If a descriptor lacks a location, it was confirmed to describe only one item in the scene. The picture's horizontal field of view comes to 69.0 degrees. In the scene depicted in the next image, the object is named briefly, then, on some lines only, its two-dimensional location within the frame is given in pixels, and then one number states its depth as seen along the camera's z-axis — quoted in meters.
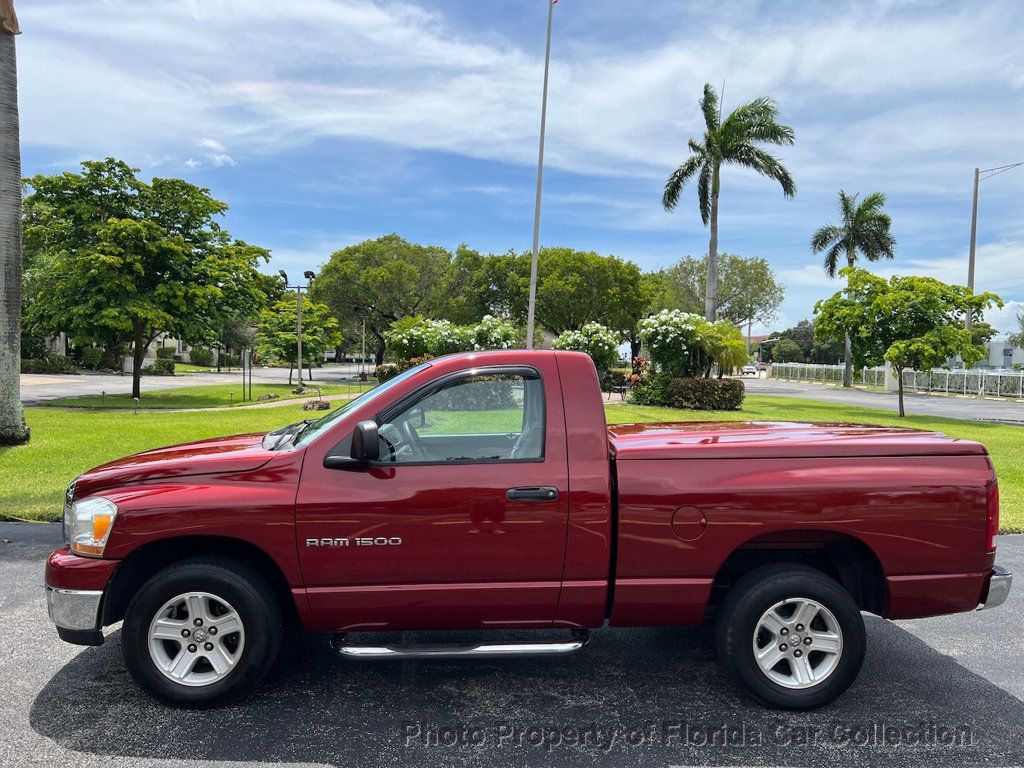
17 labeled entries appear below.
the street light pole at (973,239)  32.44
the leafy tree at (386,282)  52.72
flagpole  21.77
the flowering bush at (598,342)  26.31
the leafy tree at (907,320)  24.34
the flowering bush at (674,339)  24.09
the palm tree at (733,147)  32.16
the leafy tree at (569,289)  51.59
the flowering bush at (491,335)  24.17
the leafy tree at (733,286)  59.88
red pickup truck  3.58
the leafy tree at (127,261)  22.05
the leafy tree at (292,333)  42.72
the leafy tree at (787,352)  103.19
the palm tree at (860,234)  47.59
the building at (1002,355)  81.62
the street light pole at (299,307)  30.70
